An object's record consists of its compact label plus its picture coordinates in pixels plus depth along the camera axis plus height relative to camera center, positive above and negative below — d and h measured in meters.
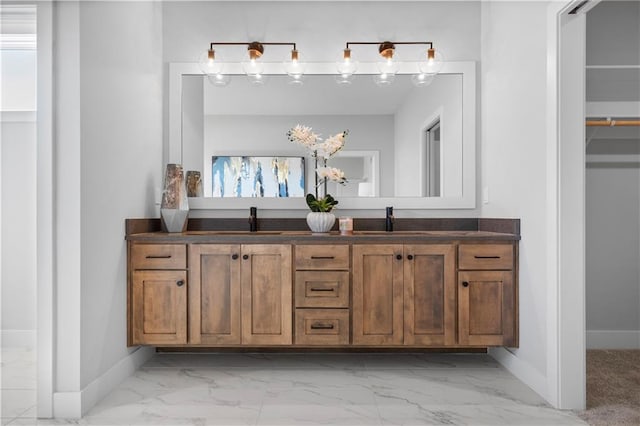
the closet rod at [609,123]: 2.71 +0.54
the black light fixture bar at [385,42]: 3.27 +1.24
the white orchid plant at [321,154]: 3.10 +0.41
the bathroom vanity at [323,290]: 2.72 -0.48
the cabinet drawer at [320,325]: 2.73 -0.69
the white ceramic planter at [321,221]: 3.04 -0.06
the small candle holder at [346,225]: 3.08 -0.09
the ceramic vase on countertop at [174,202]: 3.02 +0.06
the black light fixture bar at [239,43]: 3.26 +1.22
